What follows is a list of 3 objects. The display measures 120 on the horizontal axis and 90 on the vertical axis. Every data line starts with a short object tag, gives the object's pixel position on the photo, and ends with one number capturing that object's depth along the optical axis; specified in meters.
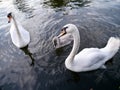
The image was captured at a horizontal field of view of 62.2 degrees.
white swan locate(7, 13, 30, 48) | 4.48
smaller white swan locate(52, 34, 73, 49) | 4.04
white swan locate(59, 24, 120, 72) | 3.28
